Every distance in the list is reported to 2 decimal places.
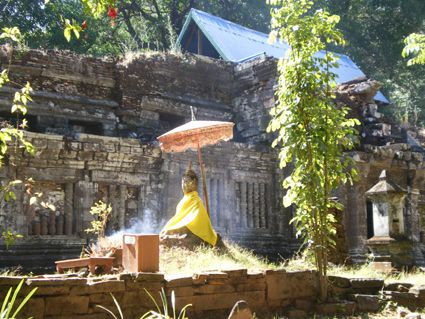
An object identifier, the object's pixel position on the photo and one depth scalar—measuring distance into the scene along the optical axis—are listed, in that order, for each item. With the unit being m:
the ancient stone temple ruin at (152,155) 11.55
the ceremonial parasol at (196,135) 10.04
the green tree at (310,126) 7.44
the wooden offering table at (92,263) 7.21
